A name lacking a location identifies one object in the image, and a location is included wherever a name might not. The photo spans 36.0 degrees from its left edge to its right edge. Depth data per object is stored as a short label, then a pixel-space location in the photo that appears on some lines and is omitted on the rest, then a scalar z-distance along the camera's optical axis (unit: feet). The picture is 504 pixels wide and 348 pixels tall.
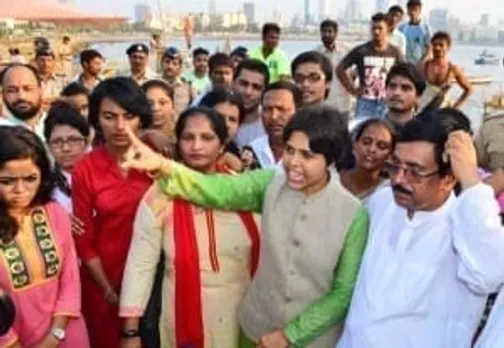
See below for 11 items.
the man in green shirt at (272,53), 24.32
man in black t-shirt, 21.35
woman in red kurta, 10.54
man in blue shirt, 27.43
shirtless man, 21.22
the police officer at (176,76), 23.08
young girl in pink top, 9.05
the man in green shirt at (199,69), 25.28
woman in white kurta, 9.39
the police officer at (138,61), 22.22
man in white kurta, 7.77
